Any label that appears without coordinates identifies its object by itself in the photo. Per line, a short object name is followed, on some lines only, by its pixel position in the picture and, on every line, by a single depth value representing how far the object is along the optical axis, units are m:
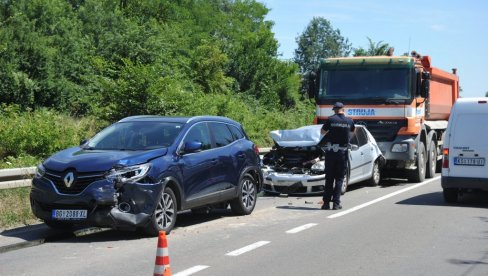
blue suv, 9.17
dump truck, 17.41
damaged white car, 14.87
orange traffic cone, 5.72
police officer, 12.73
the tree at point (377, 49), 39.17
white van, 13.17
